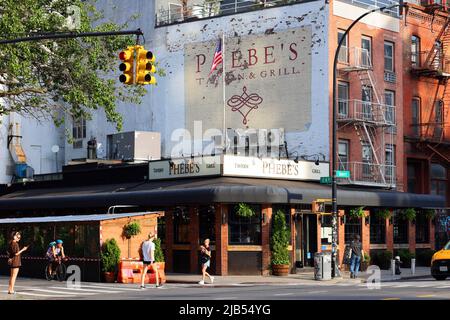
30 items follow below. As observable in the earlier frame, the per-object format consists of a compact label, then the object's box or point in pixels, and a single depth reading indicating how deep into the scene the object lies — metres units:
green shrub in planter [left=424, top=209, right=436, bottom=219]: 50.25
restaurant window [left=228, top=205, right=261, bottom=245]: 40.84
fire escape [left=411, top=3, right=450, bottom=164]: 52.44
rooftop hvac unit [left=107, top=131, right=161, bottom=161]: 51.78
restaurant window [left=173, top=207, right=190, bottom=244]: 42.22
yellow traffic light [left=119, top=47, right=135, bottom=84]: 24.78
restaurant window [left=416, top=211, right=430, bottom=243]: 50.39
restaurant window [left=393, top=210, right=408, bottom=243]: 48.62
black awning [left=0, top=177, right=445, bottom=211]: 39.78
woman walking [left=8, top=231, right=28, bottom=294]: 27.83
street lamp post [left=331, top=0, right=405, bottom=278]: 37.62
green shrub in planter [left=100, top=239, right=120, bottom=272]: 36.16
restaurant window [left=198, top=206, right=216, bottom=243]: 40.97
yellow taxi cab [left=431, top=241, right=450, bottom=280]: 35.84
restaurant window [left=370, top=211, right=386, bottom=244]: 47.22
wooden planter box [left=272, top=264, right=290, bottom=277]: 40.57
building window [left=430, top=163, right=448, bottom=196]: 55.03
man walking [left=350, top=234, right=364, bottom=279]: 38.88
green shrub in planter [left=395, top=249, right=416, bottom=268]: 47.47
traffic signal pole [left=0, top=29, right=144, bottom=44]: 25.76
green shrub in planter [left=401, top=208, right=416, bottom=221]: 48.16
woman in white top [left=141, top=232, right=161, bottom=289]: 32.66
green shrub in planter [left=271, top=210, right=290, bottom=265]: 40.76
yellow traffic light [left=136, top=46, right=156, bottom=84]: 24.67
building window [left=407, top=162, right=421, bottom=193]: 53.53
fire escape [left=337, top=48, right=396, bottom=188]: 47.50
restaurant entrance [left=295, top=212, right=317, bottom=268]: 43.28
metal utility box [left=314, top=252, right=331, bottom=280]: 37.94
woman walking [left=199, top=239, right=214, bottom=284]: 35.00
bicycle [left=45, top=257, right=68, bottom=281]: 36.78
